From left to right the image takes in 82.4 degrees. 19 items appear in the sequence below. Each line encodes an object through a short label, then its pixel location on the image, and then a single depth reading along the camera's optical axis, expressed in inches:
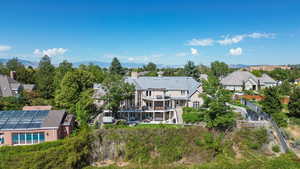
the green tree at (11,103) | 1164.5
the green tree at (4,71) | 2385.1
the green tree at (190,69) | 2642.7
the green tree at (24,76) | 2136.4
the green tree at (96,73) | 2020.2
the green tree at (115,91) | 1079.6
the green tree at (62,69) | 1581.4
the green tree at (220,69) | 3423.7
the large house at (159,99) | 1279.5
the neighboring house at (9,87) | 1505.9
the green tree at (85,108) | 1016.9
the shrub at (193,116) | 1072.0
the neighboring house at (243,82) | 2174.0
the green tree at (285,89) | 1839.2
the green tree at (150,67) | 5049.2
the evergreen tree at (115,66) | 3451.3
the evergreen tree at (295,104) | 1186.4
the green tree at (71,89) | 1169.4
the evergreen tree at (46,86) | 1647.4
